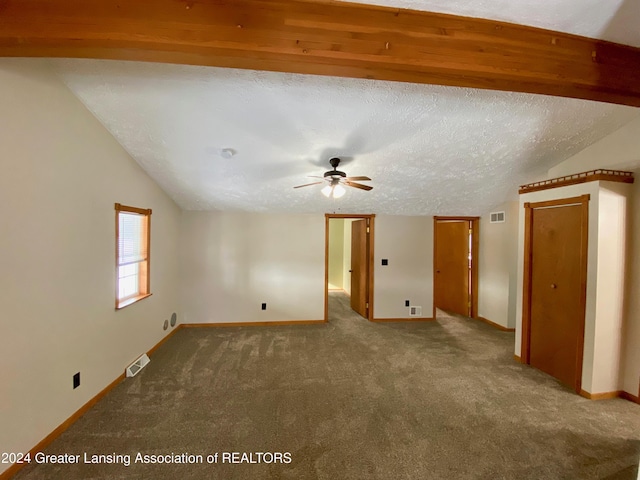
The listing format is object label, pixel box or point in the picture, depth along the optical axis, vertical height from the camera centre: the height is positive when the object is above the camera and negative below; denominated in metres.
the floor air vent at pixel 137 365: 2.91 -1.53
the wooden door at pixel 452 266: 5.33 -0.59
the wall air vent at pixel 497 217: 4.65 +0.39
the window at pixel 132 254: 2.91 -0.26
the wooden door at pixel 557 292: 2.72 -0.58
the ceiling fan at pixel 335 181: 2.71 +0.58
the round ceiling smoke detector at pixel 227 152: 2.84 +0.89
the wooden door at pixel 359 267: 5.21 -0.64
